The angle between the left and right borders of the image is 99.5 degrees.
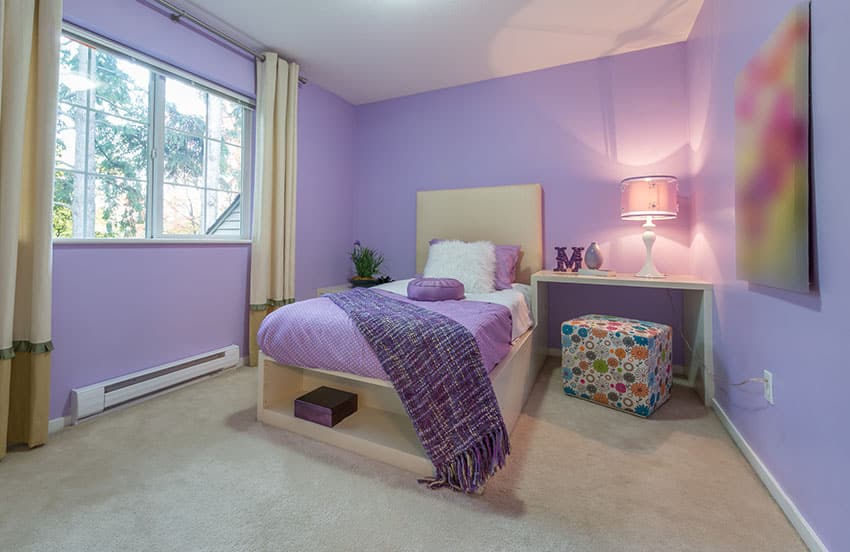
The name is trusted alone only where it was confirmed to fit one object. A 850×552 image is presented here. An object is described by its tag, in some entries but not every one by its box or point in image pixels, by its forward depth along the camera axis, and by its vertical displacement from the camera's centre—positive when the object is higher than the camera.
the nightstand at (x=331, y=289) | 3.40 -0.08
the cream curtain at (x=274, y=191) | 2.73 +0.70
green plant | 3.53 +0.17
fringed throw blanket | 1.32 -0.43
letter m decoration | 2.78 +0.18
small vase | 2.59 +0.20
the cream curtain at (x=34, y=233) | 1.58 +0.19
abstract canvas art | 1.13 +0.46
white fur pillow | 2.55 +0.14
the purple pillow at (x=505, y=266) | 2.68 +0.13
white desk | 2.06 -0.16
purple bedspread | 1.51 -0.25
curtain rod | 2.15 +1.64
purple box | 1.66 -0.59
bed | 1.55 -0.55
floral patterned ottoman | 1.92 -0.44
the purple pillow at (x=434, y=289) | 2.09 -0.04
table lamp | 2.34 +0.56
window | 1.94 +0.80
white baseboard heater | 1.82 -0.60
